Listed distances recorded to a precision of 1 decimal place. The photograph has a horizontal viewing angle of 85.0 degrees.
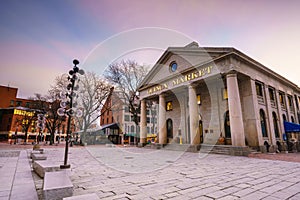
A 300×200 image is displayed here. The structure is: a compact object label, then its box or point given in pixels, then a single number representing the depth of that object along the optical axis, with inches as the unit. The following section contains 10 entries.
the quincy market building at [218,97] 516.1
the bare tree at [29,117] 1194.0
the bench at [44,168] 193.9
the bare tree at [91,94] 991.9
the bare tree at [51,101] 934.4
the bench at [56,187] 111.0
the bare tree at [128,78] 1002.7
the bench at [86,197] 90.5
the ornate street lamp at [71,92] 299.0
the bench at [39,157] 287.0
